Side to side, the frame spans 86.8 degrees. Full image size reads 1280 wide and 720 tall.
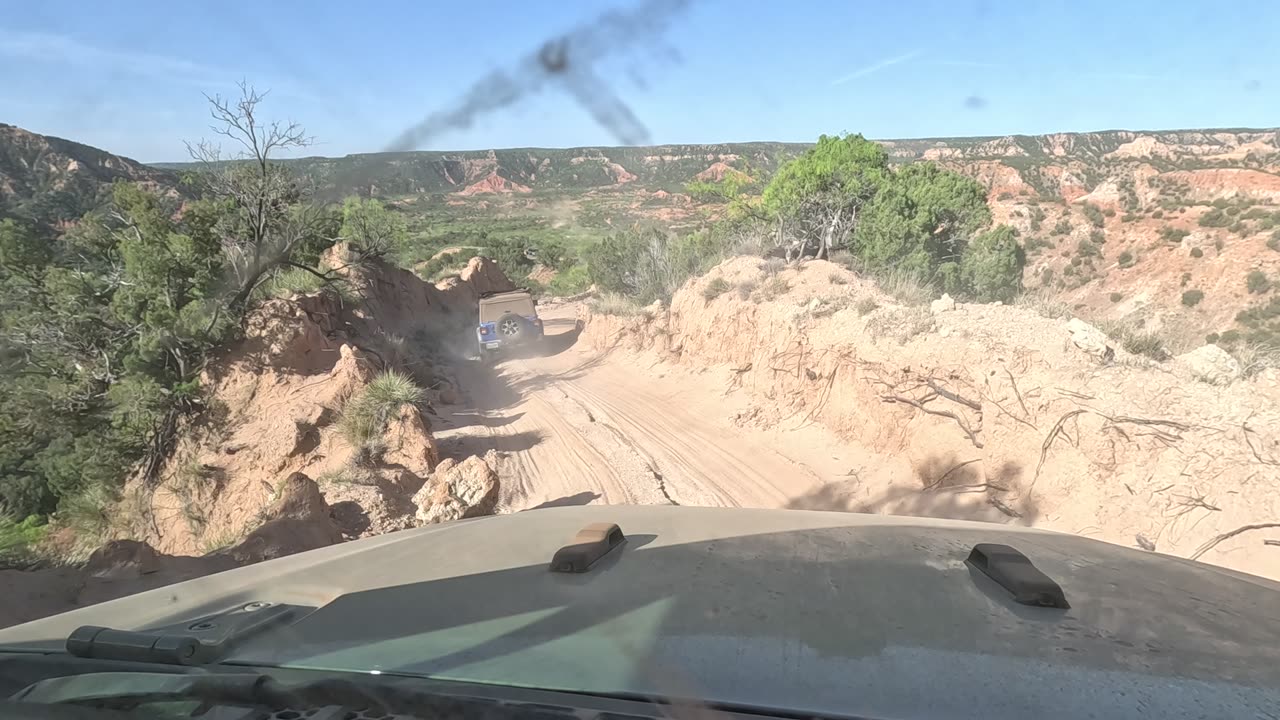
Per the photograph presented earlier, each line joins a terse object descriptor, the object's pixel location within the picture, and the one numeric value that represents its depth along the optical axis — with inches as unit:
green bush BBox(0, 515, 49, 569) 312.8
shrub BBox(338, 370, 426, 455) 375.2
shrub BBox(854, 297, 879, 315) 439.8
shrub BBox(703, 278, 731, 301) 605.0
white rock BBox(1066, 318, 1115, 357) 319.0
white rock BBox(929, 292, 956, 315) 404.2
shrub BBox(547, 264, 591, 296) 1293.1
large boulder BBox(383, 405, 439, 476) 374.9
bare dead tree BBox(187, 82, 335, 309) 476.1
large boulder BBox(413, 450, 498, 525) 306.5
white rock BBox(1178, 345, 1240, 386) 282.5
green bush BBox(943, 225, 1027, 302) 665.6
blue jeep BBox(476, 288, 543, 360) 764.6
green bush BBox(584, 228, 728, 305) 791.1
